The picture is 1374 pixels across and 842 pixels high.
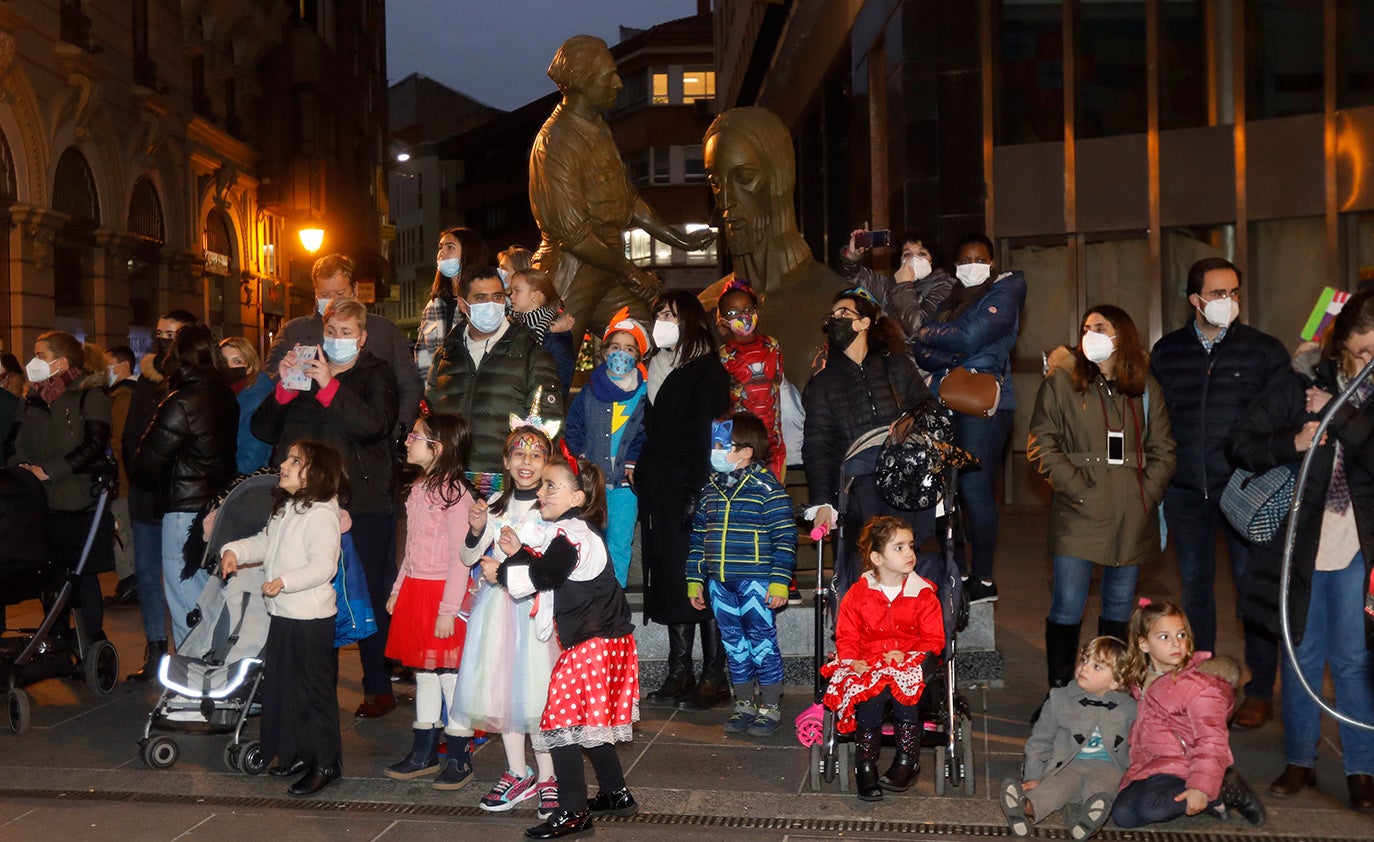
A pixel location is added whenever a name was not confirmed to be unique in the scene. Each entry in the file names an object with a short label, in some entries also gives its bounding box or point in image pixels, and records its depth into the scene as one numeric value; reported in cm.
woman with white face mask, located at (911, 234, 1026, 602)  743
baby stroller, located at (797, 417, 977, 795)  592
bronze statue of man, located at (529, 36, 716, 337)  978
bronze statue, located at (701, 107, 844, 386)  1006
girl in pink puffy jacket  549
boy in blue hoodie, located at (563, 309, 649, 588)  758
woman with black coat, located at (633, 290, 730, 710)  736
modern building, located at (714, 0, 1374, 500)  1502
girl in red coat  581
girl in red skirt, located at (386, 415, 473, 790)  623
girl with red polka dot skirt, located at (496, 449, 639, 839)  541
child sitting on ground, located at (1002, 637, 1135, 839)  550
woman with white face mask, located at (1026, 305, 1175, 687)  668
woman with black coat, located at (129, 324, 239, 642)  789
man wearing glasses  660
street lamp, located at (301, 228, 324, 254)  2609
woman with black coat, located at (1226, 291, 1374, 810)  559
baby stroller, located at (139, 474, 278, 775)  665
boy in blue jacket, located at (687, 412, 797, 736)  691
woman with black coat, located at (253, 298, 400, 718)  691
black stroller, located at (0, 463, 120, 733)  745
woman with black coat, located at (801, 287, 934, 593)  693
